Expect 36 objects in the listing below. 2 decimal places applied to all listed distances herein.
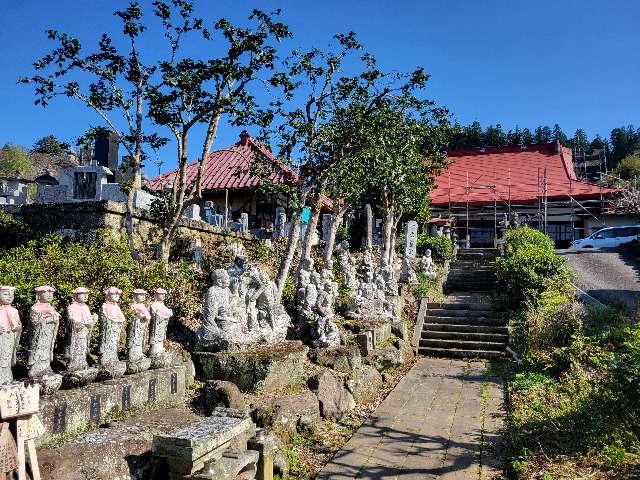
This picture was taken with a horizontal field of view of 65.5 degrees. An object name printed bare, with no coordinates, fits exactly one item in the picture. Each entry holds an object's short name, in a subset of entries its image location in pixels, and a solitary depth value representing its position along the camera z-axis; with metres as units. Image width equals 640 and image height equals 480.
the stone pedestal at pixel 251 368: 6.87
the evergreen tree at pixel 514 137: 55.72
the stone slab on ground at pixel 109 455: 4.02
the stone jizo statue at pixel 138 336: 5.71
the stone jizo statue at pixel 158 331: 6.06
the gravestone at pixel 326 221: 19.79
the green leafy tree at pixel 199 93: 8.69
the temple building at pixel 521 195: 27.44
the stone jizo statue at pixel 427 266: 18.03
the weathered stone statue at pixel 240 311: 7.33
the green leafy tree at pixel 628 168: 46.53
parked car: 23.28
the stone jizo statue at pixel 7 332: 4.43
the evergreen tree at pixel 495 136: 52.32
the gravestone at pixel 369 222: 21.39
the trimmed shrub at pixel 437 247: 21.58
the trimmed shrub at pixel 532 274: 13.70
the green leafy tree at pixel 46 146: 56.83
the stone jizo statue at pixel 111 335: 5.38
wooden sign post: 3.40
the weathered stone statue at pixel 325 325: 9.35
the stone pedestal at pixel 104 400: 4.46
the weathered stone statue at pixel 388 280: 14.06
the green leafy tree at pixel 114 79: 9.10
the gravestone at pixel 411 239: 19.42
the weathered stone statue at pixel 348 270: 13.39
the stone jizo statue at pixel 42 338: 4.70
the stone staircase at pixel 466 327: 12.45
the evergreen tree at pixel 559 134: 67.28
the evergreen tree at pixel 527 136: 58.56
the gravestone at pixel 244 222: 17.68
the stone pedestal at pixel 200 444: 4.29
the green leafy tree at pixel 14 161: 42.06
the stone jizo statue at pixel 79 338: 5.03
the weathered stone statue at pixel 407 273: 16.83
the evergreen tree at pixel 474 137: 52.59
